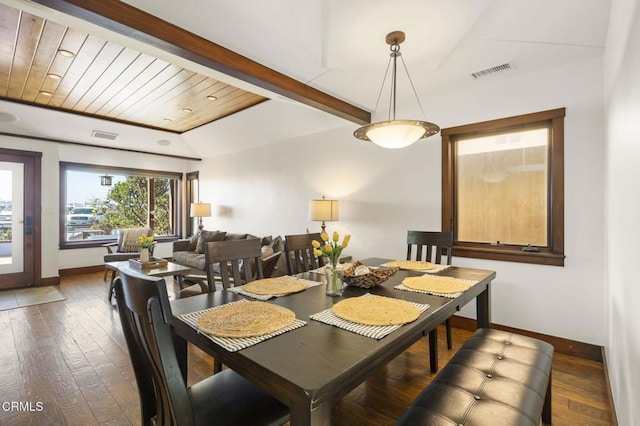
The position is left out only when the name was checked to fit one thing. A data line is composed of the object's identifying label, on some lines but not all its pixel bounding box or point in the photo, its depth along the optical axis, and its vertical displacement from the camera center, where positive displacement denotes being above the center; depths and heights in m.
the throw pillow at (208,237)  5.69 -0.48
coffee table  3.57 -0.72
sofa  3.85 -0.63
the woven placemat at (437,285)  1.69 -0.44
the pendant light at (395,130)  2.01 +0.58
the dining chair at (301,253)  2.43 -0.34
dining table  0.85 -0.47
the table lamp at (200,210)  6.21 +0.05
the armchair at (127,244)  5.07 -0.58
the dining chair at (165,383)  0.91 -0.62
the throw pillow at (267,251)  3.65 -0.49
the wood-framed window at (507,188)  2.67 +0.25
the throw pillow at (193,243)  5.91 -0.61
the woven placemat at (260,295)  1.63 -0.45
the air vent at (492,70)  2.63 +1.29
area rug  3.96 -1.21
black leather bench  1.12 -0.75
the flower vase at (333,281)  1.69 -0.39
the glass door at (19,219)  4.65 -0.11
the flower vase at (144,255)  4.00 -0.57
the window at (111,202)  5.80 +0.22
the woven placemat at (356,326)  1.16 -0.47
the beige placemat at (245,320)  1.15 -0.45
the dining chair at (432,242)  2.63 -0.27
